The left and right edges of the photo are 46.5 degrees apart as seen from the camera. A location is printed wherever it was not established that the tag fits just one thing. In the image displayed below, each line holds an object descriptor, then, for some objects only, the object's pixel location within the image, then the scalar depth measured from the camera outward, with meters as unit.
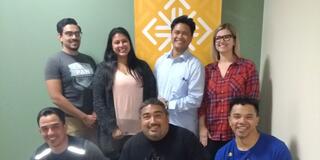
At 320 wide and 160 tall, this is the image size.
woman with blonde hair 2.55
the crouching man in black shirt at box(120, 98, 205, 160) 2.14
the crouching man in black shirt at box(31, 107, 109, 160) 2.21
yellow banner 2.97
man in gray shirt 2.79
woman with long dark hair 2.64
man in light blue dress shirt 2.58
